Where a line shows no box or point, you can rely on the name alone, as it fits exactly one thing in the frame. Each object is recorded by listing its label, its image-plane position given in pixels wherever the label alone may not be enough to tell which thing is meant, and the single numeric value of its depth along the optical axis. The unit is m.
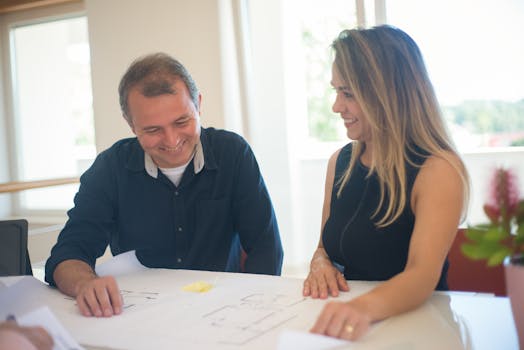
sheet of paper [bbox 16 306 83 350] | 0.91
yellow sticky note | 1.46
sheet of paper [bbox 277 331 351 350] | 0.98
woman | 1.33
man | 1.81
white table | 1.04
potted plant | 0.73
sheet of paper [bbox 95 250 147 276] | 1.76
